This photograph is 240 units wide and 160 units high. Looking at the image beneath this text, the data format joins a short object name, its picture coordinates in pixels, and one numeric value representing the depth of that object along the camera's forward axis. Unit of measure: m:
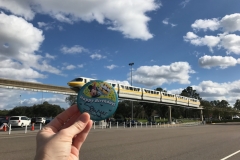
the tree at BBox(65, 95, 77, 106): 59.09
